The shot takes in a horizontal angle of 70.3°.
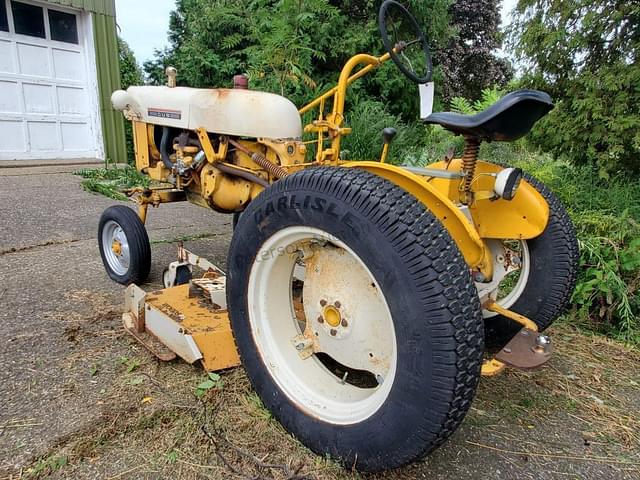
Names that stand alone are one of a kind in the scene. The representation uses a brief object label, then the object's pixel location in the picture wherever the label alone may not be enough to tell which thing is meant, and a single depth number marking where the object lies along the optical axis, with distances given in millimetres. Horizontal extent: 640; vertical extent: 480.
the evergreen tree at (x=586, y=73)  3490
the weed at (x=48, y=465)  1519
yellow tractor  1245
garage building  7180
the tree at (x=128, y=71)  8930
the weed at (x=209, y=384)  1962
